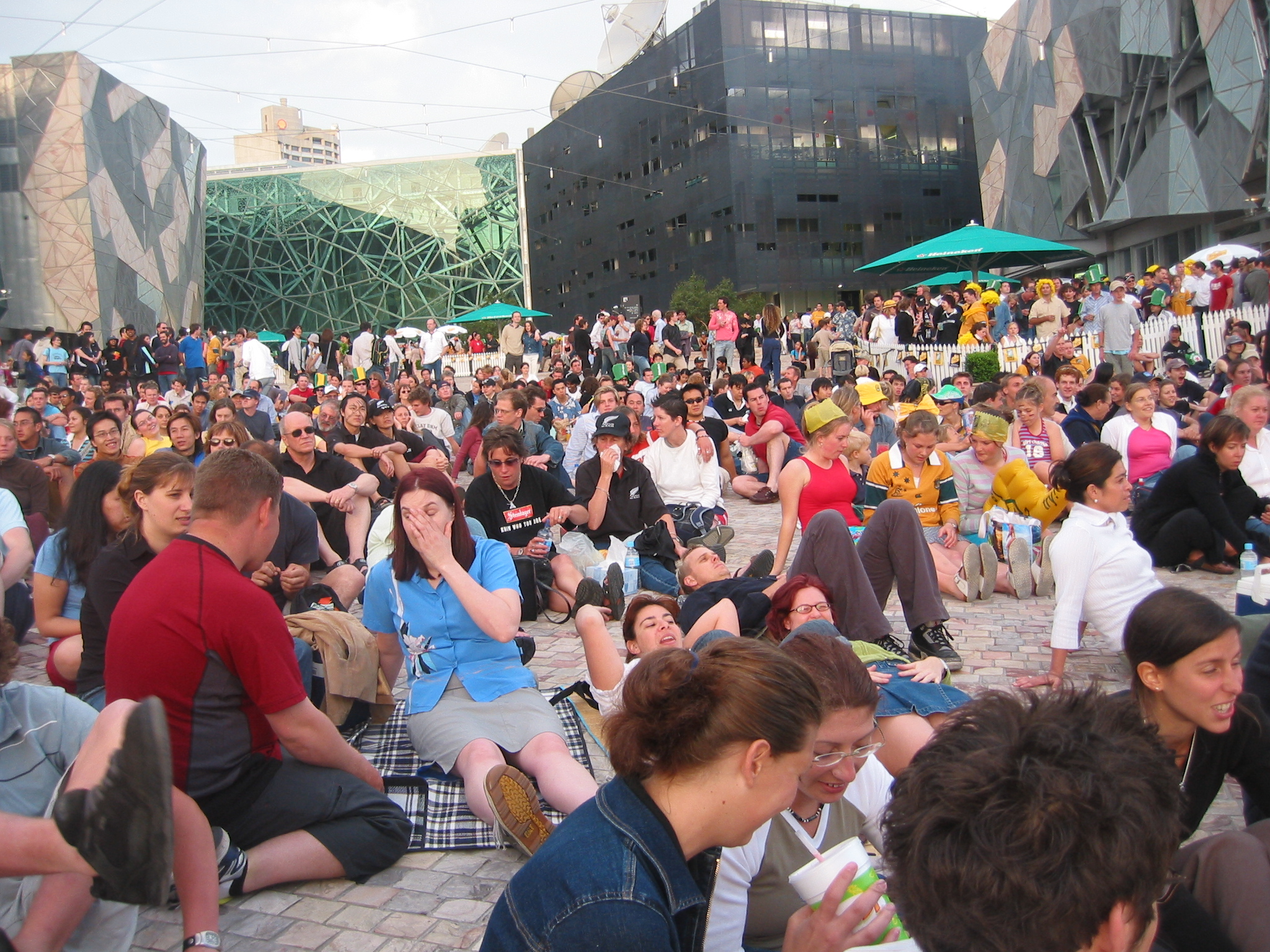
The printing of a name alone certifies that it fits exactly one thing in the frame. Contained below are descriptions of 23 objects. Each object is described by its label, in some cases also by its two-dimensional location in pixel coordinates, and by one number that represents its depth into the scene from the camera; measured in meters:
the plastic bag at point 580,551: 7.05
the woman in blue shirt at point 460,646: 3.66
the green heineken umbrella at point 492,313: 27.72
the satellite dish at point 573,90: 57.25
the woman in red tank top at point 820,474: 6.16
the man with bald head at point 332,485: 7.62
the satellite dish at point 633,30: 49.66
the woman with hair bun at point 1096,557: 4.68
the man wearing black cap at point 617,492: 7.39
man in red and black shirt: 2.89
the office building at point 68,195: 30.14
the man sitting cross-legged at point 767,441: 10.74
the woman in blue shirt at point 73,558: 4.59
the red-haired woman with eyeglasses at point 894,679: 3.50
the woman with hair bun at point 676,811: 1.59
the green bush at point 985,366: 16.08
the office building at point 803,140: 45.12
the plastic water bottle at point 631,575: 7.07
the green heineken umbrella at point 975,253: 19.83
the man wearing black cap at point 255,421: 10.98
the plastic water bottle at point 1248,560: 5.41
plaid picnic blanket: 3.58
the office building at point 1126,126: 26.25
